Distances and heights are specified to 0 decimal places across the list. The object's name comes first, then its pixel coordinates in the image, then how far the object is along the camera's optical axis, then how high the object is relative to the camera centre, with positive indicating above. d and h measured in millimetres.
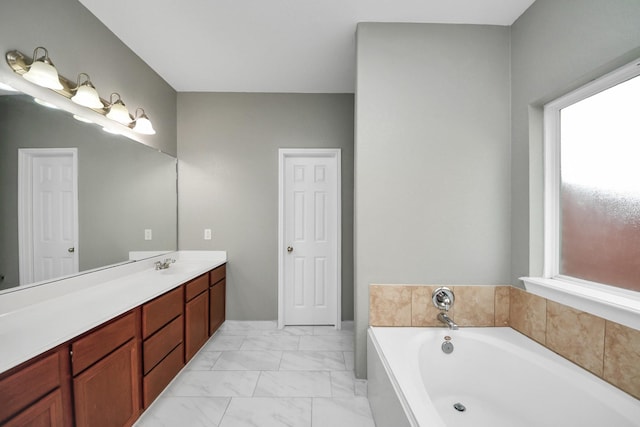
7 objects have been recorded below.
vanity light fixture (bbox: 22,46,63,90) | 1284 +775
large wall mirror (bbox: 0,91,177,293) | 1241 +130
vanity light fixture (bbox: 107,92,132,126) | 1801 +790
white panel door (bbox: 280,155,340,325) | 2832 -303
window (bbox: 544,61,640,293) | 1167 +172
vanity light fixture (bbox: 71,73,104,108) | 1539 +783
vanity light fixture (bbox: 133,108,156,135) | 2033 +764
